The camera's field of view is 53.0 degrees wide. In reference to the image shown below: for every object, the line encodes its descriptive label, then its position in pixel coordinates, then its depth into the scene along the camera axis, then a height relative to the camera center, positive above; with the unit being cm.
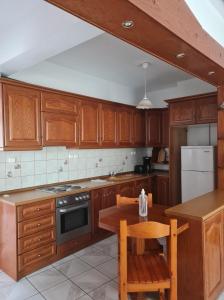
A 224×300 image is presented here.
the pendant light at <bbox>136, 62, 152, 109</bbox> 321 +64
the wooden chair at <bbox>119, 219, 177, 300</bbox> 152 -85
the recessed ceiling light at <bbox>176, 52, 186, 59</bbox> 189 +79
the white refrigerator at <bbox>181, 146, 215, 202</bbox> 355 -38
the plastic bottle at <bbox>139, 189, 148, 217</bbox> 198 -51
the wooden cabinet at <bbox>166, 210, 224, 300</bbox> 178 -92
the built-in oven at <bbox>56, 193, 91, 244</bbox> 281 -89
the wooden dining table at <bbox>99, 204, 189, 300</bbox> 175 -59
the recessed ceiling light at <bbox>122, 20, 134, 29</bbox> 134 +76
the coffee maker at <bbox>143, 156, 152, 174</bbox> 469 -33
